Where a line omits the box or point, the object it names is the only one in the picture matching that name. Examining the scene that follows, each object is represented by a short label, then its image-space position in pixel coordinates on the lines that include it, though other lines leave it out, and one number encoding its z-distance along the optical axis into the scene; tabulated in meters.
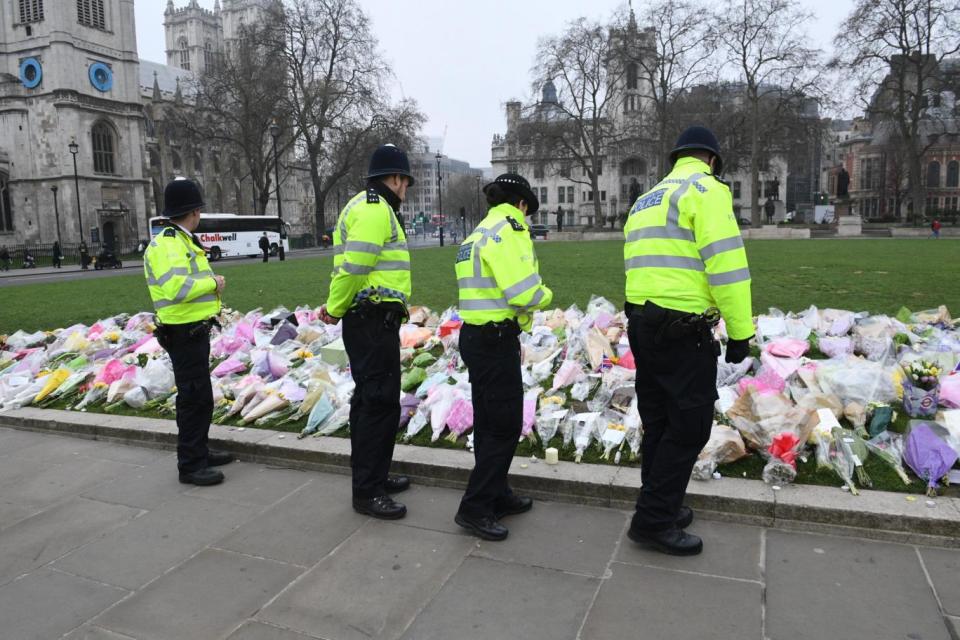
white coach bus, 40.31
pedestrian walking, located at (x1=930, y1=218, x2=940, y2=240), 37.31
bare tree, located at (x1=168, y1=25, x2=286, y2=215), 42.72
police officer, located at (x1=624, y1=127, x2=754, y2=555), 2.93
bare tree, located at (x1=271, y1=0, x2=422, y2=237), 43.44
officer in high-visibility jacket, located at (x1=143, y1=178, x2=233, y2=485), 4.24
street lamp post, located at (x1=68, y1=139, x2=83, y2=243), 42.85
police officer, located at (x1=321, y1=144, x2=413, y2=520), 3.63
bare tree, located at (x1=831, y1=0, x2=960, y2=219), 40.69
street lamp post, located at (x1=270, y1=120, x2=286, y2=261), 38.10
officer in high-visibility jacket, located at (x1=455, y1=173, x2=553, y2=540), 3.27
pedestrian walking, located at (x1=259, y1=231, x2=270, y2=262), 30.34
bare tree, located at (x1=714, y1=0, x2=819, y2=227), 43.12
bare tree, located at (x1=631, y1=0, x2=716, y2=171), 43.69
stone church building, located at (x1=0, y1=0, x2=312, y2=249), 46.72
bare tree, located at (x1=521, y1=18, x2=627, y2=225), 46.34
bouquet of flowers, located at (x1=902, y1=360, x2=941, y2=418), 4.37
